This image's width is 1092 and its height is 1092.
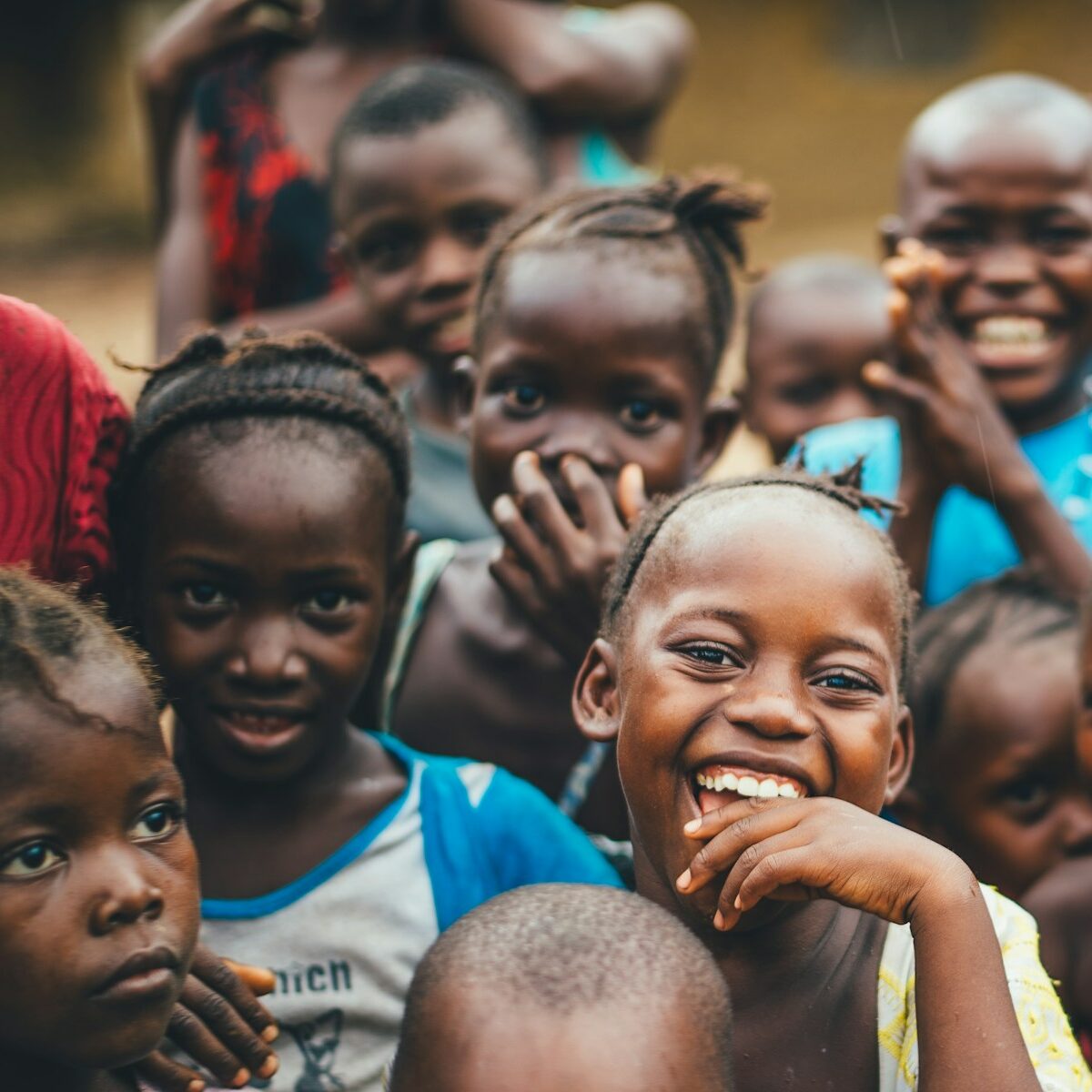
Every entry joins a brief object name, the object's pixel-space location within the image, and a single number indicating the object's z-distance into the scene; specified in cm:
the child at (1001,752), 291
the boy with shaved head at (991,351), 324
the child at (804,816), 188
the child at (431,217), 352
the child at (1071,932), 268
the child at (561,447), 276
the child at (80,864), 167
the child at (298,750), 232
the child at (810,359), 430
